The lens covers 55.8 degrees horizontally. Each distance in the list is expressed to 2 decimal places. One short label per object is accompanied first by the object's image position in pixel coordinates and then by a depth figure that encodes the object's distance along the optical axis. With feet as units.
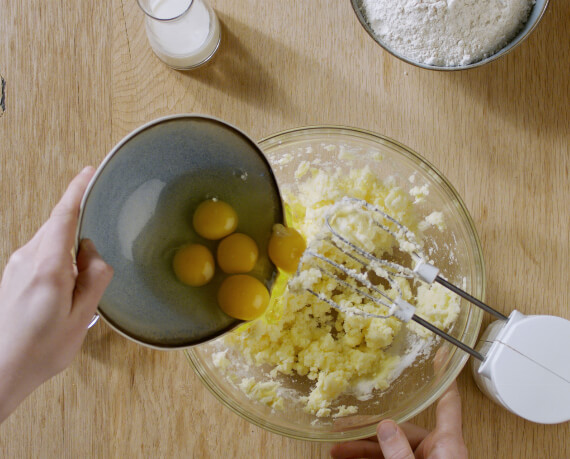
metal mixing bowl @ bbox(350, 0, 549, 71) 3.65
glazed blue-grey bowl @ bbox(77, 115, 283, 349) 2.90
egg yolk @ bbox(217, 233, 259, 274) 3.33
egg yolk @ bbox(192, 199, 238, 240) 3.24
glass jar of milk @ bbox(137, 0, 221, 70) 3.87
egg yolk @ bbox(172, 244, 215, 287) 3.22
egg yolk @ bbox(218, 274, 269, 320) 3.30
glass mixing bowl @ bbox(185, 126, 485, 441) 3.80
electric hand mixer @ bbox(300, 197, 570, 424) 3.49
